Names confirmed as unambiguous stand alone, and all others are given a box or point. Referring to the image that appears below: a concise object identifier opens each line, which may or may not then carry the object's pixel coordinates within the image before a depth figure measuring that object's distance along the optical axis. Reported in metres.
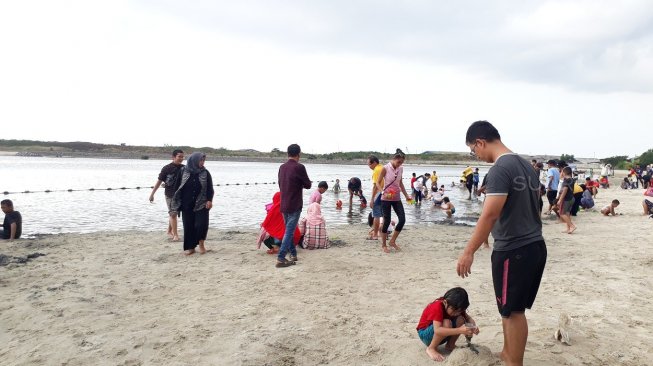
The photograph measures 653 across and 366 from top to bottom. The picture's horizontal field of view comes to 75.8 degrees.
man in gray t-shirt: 3.01
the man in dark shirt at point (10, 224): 9.54
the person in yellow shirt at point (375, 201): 8.61
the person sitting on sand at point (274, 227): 7.91
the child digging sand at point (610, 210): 14.20
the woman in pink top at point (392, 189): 8.09
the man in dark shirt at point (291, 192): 7.05
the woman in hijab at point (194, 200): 7.86
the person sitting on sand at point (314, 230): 8.41
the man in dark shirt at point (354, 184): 14.11
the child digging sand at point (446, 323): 3.62
